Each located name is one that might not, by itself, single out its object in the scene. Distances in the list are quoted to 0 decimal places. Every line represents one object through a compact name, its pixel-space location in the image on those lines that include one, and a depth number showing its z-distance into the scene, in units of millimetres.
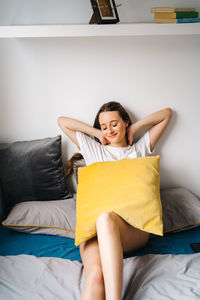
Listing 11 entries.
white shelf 1717
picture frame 1726
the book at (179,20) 1821
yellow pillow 1496
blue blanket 1638
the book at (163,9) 1818
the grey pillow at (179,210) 1825
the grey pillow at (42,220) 1792
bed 1317
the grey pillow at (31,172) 1935
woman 1407
